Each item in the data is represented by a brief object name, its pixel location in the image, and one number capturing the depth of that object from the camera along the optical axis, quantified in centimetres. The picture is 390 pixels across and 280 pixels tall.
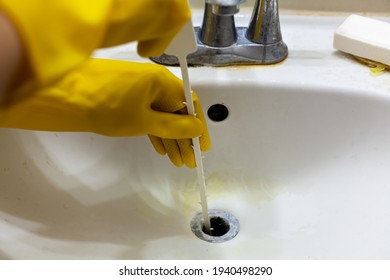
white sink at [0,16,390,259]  46
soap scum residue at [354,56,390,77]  51
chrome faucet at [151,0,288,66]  51
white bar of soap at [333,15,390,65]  50
